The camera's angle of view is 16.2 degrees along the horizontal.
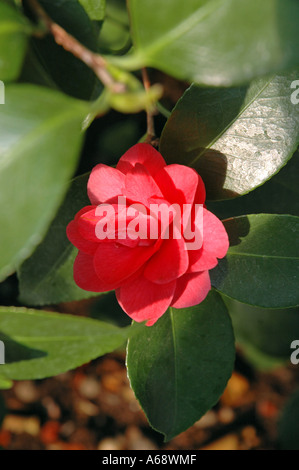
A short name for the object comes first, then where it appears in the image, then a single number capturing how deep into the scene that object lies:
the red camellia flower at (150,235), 0.46
